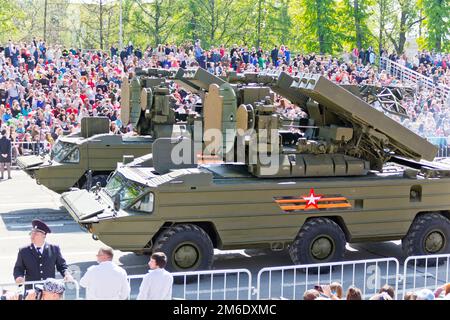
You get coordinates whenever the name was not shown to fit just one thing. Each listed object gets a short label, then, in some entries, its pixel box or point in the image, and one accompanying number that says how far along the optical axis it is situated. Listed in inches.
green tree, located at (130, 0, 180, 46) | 1993.1
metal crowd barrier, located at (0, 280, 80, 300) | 357.4
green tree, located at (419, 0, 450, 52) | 1811.0
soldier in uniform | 385.7
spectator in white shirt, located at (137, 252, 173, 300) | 355.6
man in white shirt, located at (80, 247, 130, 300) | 346.0
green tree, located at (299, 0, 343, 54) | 1865.2
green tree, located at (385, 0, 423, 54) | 1998.0
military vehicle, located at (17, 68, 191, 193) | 714.8
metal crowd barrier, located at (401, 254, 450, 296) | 498.6
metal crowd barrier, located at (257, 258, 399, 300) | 478.0
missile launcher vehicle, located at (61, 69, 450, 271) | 492.4
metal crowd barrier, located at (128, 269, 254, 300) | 466.9
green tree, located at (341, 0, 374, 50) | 1881.2
